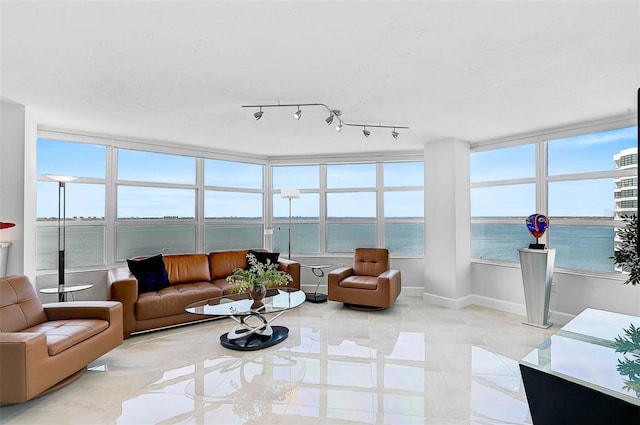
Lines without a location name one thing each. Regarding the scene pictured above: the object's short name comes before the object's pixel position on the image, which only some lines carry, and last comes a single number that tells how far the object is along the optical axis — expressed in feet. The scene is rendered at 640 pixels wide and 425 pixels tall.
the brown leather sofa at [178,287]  11.96
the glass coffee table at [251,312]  10.94
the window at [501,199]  15.01
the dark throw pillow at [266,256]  16.94
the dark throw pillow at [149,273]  13.34
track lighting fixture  10.49
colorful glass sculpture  13.21
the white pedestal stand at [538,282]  12.78
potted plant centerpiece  11.21
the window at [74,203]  13.69
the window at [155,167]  15.81
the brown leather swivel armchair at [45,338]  7.04
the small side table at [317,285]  17.18
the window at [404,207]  18.54
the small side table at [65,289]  11.41
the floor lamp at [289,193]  17.89
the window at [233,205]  18.34
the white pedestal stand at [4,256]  10.58
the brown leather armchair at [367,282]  14.73
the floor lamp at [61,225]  11.89
